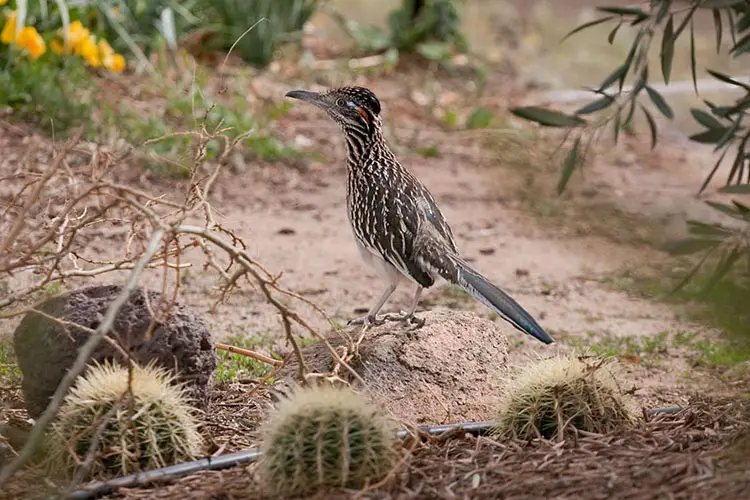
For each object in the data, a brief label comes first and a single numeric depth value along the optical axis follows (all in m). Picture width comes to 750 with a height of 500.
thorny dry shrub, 6.83
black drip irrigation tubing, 7.56
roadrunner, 10.22
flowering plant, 17.86
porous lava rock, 8.79
